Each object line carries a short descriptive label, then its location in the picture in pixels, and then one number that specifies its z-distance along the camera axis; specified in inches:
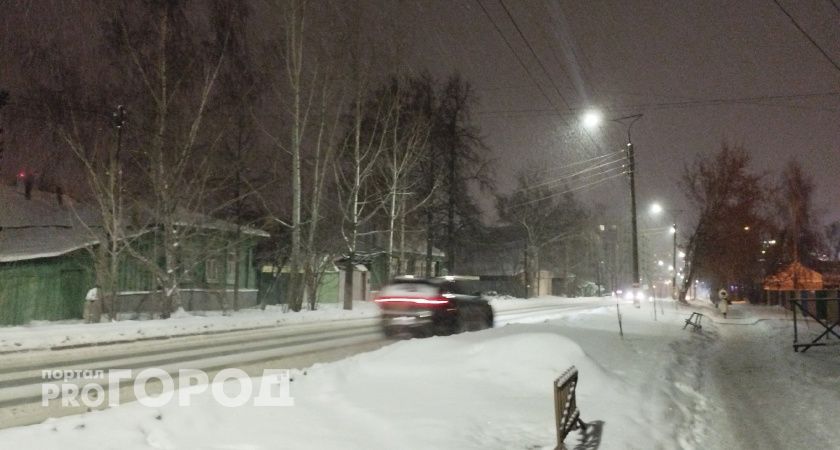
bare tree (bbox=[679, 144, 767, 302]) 1849.2
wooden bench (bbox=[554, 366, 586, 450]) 252.4
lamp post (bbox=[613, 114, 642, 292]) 983.0
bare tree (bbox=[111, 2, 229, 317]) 938.7
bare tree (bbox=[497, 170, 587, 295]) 2349.9
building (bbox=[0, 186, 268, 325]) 972.6
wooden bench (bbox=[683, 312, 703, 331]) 960.9
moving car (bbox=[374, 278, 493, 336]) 658.8
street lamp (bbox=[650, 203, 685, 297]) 1449.3
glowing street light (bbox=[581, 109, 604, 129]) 853.2
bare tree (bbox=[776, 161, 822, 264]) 2153.1
